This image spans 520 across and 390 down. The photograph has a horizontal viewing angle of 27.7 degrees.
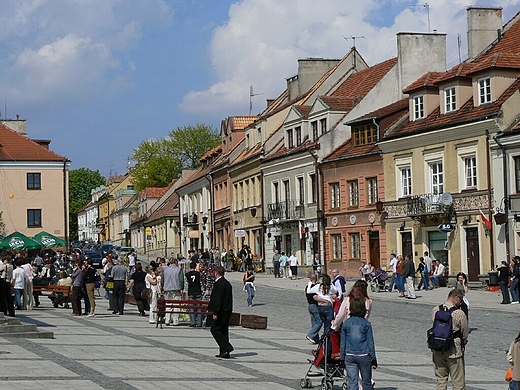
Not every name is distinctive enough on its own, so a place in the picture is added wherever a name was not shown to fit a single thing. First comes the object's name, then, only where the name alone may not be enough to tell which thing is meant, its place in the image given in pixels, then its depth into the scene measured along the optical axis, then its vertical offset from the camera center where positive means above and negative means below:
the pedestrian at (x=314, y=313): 19.58 -0.87
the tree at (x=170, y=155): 104.06 +11.83
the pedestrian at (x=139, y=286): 30.70 -0.40
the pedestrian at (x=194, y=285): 27.81 -0.38
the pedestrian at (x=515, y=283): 33.09 -0.68
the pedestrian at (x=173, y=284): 27.55 -0.33
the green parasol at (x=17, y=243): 46.38 +1.43
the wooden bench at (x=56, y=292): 32.94 -0.55
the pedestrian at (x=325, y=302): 19.41 -0.65
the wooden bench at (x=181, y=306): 26.28 -0.87
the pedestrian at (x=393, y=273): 40.51 -0.31
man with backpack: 13.52 -1.00
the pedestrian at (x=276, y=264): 53.75 +0.22
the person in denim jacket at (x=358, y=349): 13.51 -1.06
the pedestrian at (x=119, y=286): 30.89 -0.39
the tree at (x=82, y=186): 157.62 +13.26
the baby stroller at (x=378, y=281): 41.38 -0.61
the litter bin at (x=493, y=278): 38.03 -0.58
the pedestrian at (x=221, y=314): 19.11 -0.80
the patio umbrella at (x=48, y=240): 47.27 +1.57
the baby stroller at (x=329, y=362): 15.03 -1.37
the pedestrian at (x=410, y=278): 36.62 -0.47
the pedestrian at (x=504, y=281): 33.00 -0.61
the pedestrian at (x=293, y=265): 51.81 +0.14
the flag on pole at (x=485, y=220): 39.56 +1.59
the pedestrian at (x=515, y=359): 11.50 -1.07
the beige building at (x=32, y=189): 72.44 +5.98
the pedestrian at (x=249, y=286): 34.34 -0.56
